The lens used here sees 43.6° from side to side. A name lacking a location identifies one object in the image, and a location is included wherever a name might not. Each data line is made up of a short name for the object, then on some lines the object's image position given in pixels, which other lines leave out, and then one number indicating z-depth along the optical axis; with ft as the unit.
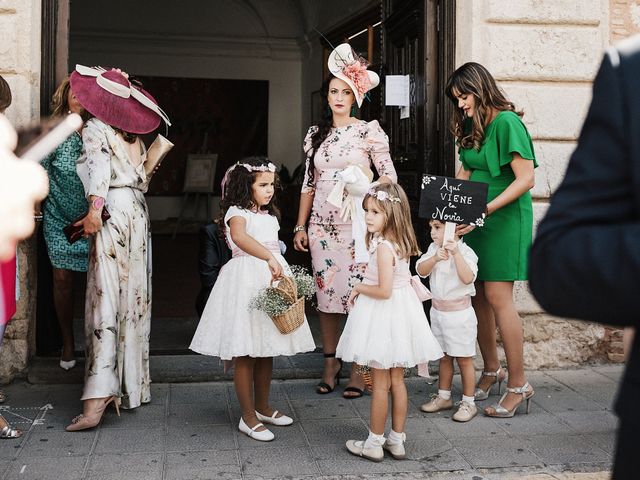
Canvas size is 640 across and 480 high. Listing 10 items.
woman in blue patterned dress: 16.66
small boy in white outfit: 15.02
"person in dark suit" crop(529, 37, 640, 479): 3.69
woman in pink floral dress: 16.81
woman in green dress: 15.15
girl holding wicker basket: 13.71
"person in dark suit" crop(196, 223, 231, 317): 20.11
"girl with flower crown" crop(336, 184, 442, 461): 12.92
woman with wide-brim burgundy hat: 14.43
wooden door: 19.07
